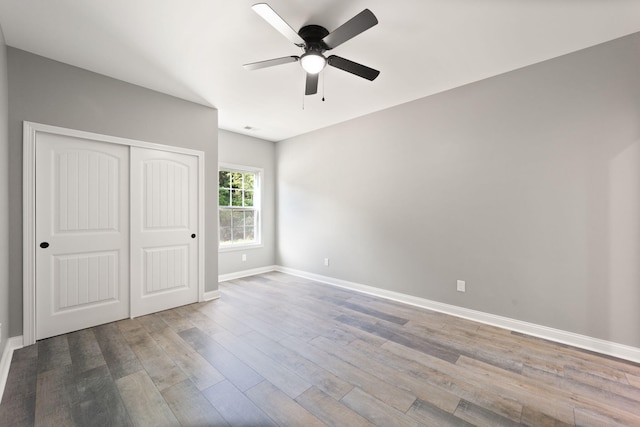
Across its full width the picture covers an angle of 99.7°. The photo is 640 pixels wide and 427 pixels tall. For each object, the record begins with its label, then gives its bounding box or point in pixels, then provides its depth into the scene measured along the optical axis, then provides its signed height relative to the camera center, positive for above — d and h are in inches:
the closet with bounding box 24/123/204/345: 103.5 -6.6
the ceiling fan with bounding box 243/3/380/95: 71.7 +51.4
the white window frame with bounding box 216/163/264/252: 206.7 +10.5
